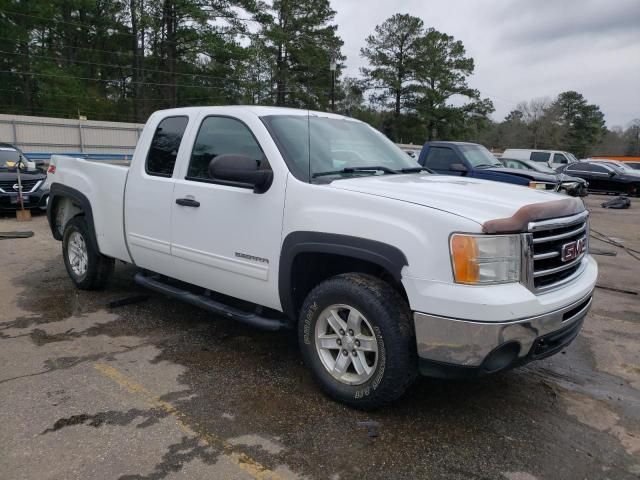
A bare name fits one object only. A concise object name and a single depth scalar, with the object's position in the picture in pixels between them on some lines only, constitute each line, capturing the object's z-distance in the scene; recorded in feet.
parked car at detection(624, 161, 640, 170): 118.27
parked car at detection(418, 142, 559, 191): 34.78
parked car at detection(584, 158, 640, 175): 74.90
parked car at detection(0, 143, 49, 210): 36.50
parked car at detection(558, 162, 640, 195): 72.85
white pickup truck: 9.04
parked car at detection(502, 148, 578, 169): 92.20
